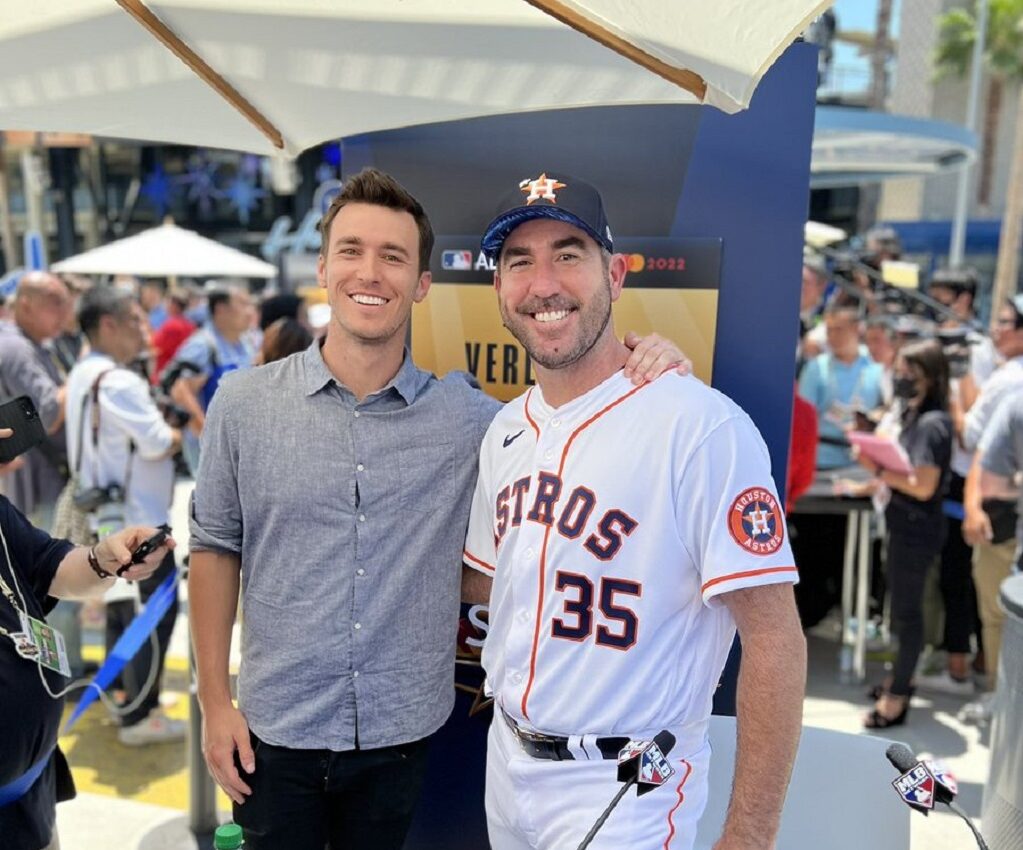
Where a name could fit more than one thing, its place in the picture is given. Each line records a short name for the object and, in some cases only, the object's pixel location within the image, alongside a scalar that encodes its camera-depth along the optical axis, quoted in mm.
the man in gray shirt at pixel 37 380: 4777
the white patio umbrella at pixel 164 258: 7965
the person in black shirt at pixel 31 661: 2020
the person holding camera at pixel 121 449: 4141
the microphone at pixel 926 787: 1442
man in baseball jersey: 1669
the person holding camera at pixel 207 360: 5746
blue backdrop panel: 2498
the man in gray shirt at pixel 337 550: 2061
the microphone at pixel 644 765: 1463
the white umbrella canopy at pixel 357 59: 1545
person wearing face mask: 4469
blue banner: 3254
